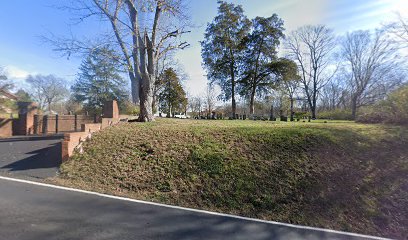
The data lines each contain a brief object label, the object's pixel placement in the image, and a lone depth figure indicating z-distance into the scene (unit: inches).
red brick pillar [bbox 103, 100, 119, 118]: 437.7
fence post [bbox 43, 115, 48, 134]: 695.7
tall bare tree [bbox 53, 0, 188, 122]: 453.1
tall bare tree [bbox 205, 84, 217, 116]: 2327.5
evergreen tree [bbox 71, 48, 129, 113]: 1294.3
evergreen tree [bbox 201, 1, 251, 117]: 1261.1
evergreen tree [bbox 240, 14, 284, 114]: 1259.8
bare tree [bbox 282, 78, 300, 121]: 1334.6
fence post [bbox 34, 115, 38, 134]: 677.3
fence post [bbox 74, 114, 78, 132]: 760.3
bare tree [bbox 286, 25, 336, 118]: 1868.5
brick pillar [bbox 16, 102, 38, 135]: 654.5
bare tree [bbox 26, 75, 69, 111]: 2556.6
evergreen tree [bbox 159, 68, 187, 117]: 1546.5
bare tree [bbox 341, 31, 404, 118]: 1637.6
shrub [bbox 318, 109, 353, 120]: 1448.5
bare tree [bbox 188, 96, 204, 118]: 2415.1
